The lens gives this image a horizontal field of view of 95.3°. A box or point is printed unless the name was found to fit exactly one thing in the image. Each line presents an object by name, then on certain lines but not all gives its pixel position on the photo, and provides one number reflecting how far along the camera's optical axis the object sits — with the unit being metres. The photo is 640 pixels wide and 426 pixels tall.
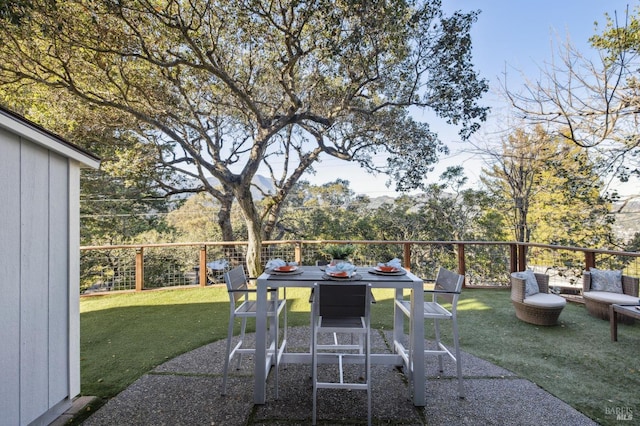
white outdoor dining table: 2.11
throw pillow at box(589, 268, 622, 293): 3.95
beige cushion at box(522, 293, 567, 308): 3.60
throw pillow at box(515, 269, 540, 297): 3.85
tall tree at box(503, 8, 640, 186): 4.62
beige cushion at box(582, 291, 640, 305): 3.57
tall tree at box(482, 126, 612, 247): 5.99
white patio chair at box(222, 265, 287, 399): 2.27
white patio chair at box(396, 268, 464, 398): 2.24
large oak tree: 4.46
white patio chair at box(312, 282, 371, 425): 2.05
